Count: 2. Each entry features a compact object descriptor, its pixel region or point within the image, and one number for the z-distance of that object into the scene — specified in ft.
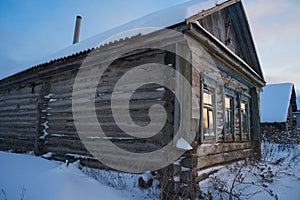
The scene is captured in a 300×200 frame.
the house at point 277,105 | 65.36
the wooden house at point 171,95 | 15.17
